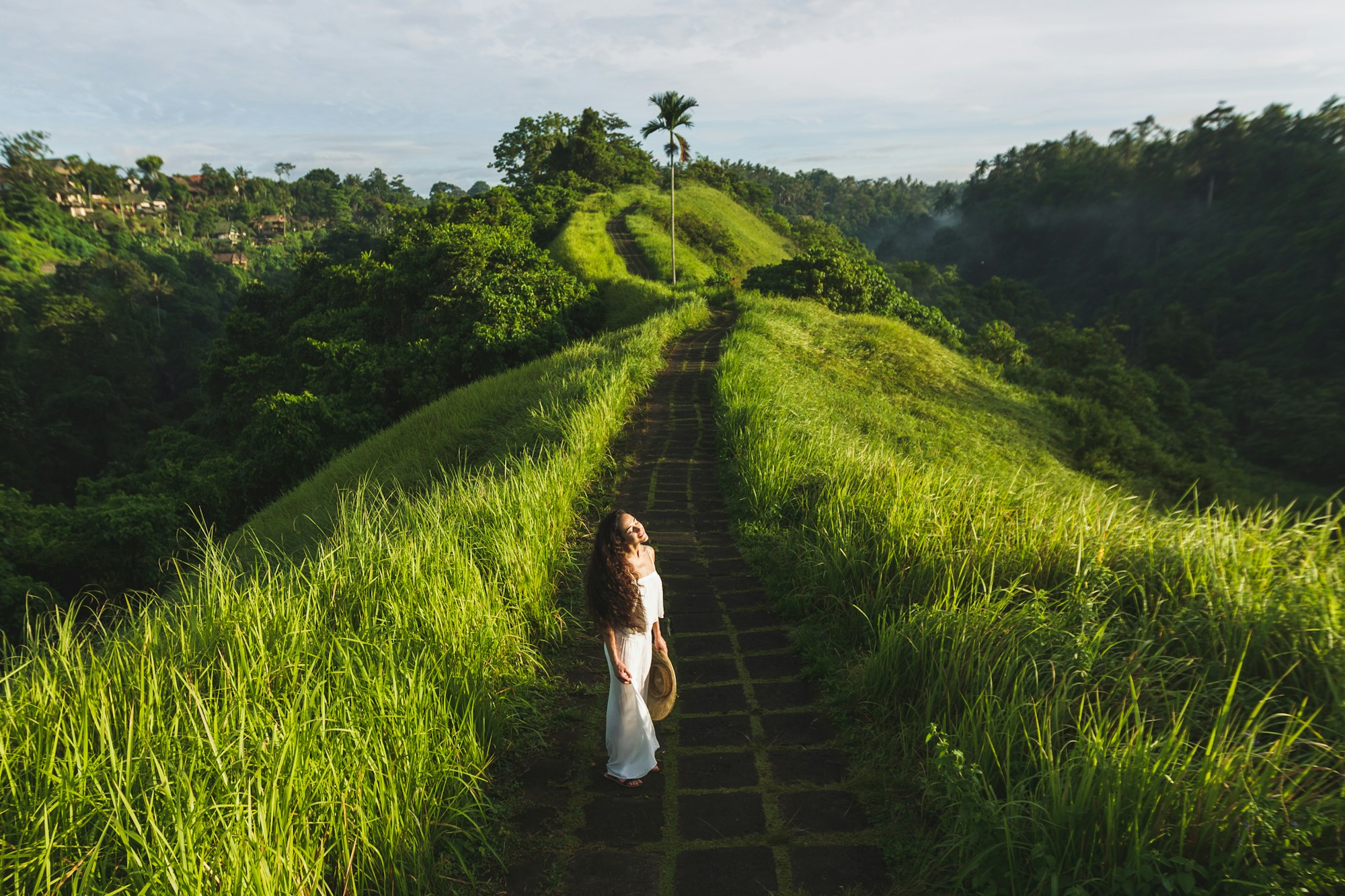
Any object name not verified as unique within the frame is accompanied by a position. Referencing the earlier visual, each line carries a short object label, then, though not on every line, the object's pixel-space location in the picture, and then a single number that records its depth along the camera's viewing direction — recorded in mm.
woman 3152
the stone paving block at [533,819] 2887
